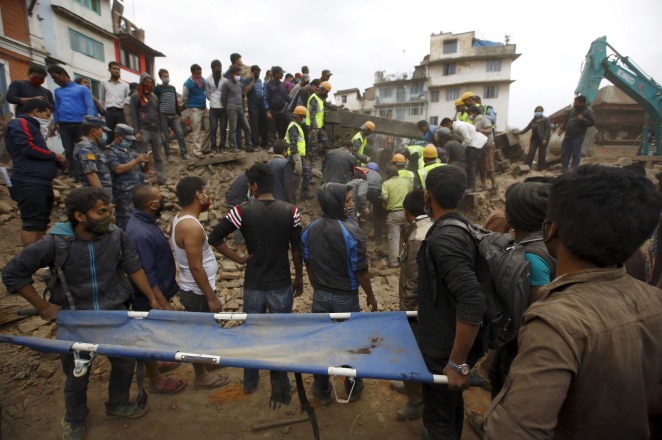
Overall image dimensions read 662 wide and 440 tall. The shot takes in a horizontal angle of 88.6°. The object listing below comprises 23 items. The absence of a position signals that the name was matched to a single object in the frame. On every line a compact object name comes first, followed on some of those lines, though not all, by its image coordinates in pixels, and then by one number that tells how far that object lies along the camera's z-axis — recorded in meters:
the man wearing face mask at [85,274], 2.54
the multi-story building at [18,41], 12.93
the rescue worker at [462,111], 8.67
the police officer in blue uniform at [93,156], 4.51
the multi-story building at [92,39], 16.86
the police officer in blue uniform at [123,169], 4.95
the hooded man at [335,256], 3.09
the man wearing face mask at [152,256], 3.16
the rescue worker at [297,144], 7.02
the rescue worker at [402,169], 6.76
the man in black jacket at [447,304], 1.95
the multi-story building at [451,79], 37.44
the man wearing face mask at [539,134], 9.67
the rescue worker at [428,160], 6.67
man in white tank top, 3.05
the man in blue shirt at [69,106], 6.02
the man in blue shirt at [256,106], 8.71
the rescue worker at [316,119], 8.11
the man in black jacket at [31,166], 4.14
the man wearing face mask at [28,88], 5.36
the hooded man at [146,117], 6.84
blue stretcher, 2.26
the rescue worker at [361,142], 8.33
